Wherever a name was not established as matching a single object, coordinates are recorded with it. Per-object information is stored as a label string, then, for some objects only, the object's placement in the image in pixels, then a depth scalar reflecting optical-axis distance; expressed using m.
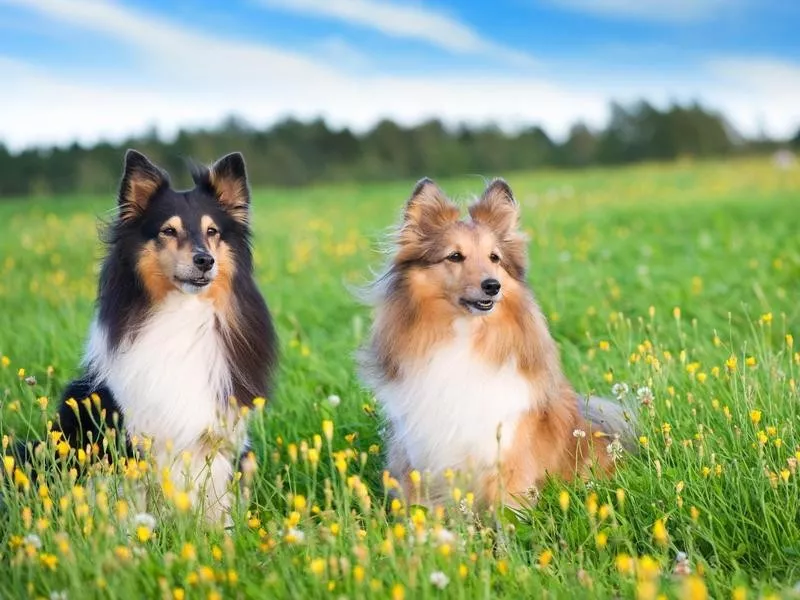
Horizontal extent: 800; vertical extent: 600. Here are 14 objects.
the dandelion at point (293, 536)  3.12
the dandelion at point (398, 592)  2.53
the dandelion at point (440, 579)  2.91
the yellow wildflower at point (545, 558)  3.25
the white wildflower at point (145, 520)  3.11
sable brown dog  4.16
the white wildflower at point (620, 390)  4.50
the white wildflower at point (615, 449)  4.00
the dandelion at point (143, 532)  2.95
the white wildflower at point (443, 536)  3.00
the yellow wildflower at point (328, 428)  2.94
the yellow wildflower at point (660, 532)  2.69
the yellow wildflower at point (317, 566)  2.78
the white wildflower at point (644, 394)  4.28
